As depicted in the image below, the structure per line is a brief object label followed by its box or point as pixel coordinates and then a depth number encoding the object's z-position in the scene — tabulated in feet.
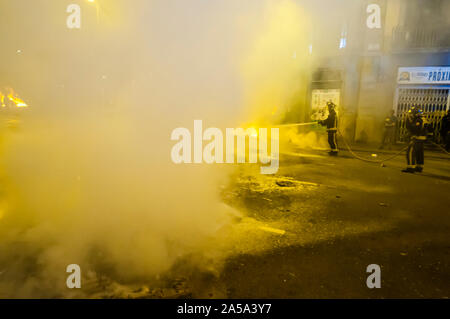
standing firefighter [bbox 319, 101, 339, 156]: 24.00
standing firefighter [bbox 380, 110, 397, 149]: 29.76
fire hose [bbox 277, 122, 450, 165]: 21.57
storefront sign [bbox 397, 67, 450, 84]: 31.14
